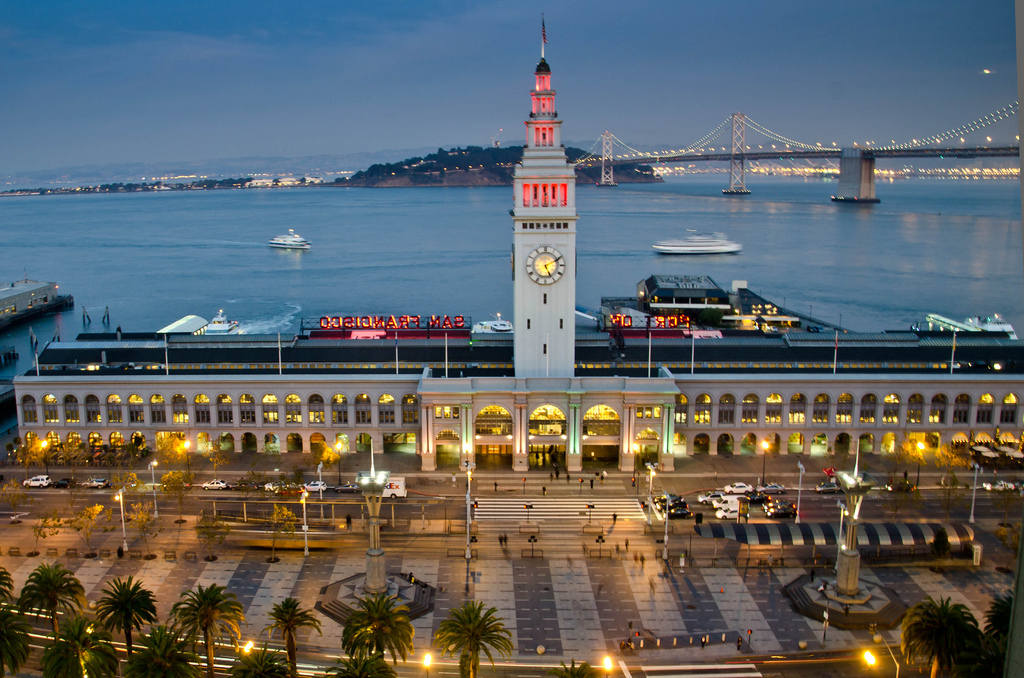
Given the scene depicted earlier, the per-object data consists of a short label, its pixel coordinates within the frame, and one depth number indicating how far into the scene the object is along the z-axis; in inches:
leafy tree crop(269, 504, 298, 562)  2554.1
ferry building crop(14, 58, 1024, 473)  3181.6
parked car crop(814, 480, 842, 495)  3016.7
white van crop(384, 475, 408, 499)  2952.8
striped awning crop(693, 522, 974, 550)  2466.8
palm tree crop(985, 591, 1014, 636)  1790.1
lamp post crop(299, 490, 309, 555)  2519.9
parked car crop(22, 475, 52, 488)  3043.8
